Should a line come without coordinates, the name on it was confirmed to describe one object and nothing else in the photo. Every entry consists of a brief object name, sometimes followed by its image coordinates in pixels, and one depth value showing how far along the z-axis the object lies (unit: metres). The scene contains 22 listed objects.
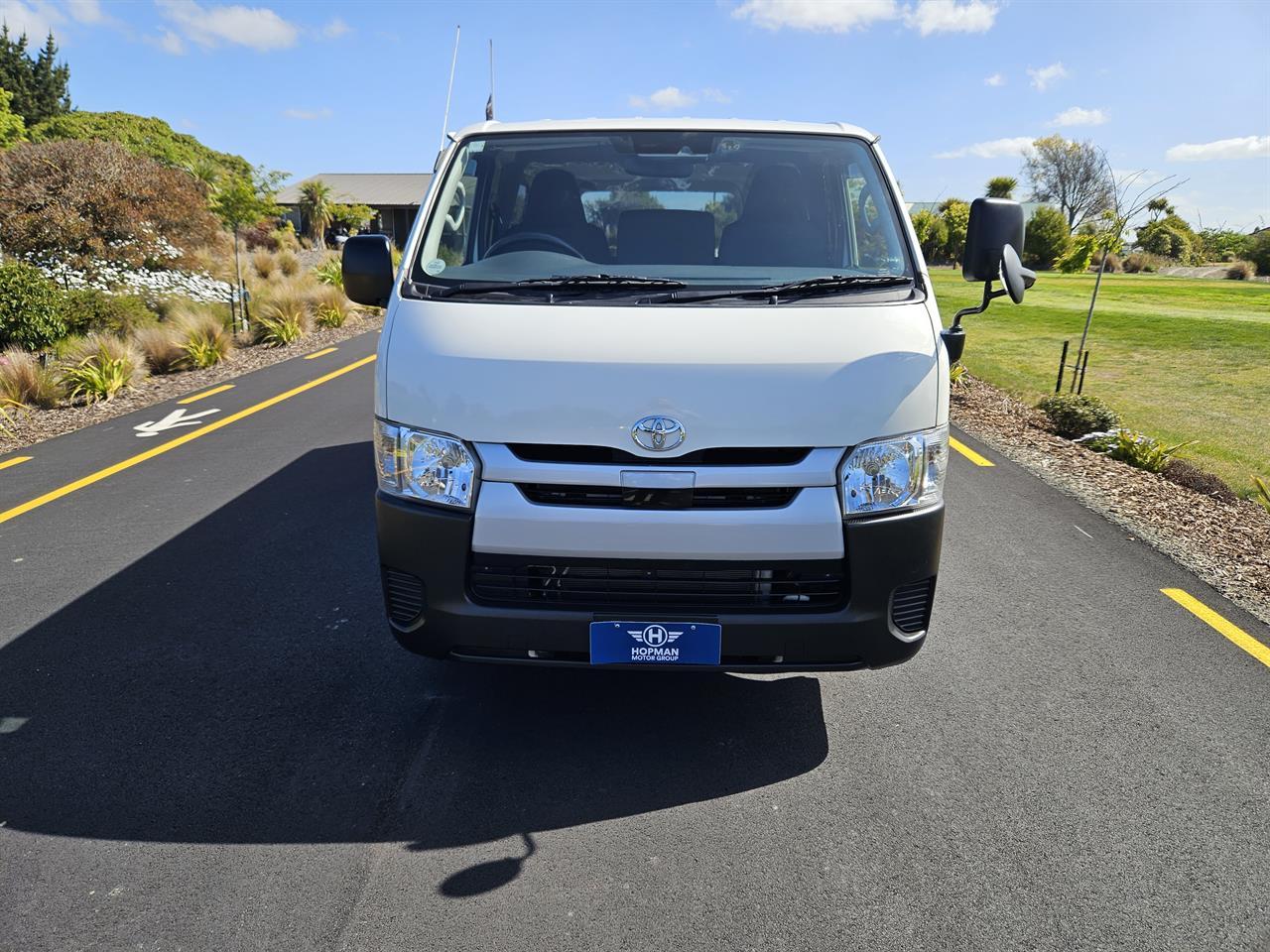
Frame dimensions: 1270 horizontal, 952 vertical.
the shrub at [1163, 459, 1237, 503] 7.04
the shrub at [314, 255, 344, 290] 22.25
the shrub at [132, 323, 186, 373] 12.26
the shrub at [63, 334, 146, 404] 10.26
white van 2.99
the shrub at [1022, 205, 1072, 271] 36.44
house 59.00
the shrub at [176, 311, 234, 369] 12.57
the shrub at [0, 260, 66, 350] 12.51
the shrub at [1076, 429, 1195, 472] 7.76
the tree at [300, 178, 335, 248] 49.06
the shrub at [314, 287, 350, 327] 17.77
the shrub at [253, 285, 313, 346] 15.30
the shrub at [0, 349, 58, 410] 9.66
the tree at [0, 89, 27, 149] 33.57
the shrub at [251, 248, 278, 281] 25.08
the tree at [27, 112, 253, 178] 50.84
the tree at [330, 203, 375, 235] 50.06
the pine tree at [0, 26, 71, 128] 56.22
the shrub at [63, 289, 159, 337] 13.95
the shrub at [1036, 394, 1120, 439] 8.92
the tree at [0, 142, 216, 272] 16.61
